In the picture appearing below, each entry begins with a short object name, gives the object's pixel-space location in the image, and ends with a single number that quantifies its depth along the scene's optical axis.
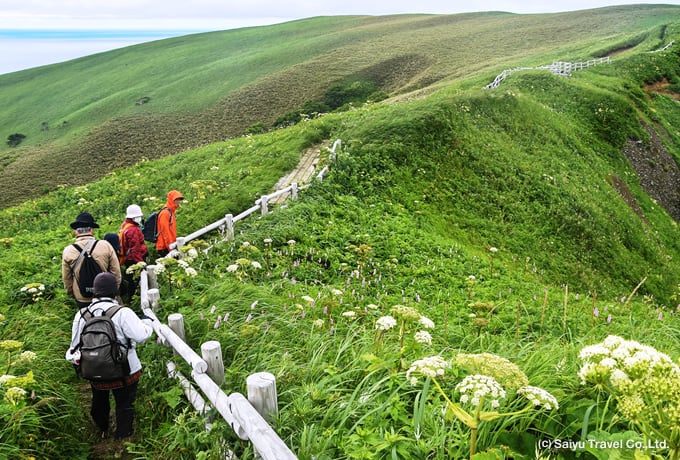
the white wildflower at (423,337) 4.12
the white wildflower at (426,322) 4.56
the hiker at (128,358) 5.11
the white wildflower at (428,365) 3.28
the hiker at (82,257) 7.17
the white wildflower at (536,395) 2.78
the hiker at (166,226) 10.05
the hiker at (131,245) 9.11
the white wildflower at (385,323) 4.35
